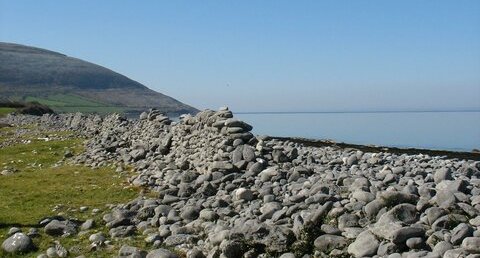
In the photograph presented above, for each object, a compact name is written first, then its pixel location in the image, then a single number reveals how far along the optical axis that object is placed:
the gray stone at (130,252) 11.02
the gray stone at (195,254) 11.02
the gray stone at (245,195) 14.52
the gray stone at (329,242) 9.88
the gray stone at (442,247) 8.27
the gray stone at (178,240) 12.05
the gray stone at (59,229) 13.23
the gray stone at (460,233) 8.55
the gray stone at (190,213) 14.05
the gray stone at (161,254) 10.77
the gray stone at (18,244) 11.81
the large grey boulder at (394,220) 9.34
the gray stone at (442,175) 12.75
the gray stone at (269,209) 12.47
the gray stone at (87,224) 13.77
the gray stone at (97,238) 12.34
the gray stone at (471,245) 8.01
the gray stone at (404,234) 9.04
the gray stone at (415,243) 8.88
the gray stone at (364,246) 9.20
